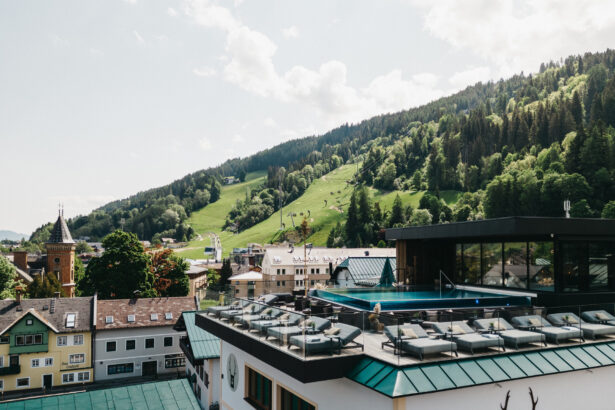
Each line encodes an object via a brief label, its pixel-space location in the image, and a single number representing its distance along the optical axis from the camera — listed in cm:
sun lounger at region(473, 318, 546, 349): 963
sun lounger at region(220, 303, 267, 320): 1220
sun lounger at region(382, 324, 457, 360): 845
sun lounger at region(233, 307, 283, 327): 1106
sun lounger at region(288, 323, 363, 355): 886
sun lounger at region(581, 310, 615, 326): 1136
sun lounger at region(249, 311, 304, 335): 986
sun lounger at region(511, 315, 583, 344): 1025
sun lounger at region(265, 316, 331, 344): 923
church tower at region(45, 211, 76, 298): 6216
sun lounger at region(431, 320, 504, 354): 903
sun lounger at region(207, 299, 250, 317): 1355
